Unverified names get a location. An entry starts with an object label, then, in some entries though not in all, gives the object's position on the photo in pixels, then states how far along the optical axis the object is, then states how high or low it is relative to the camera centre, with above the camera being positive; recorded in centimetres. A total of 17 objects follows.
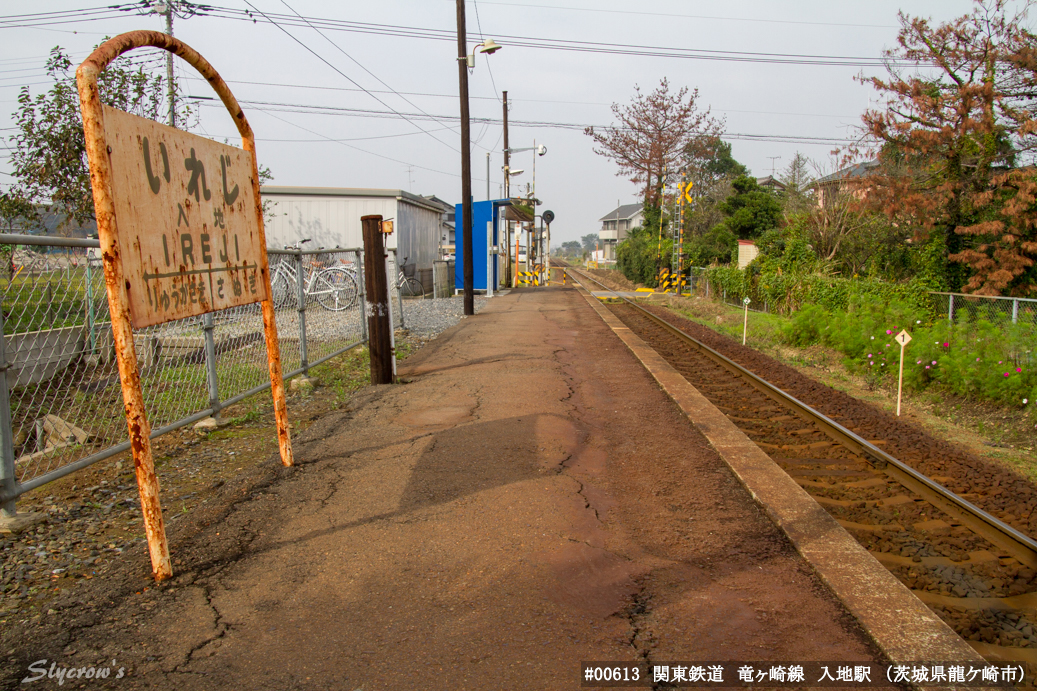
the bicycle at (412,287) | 2361 -78
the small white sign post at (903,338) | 826 -100
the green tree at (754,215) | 3070 +197
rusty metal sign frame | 299 -5
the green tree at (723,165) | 7400 +1051
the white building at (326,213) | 2198 +178
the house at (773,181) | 5146 +632
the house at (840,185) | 1803 +214
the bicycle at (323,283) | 1478 -35
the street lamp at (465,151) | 1880 +313
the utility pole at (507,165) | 3478 +517
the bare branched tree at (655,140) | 4453 +801
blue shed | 2609 +80
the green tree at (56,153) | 1202 +215
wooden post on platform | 797 -21
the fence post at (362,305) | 1073 -63
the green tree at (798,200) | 2518 +223
